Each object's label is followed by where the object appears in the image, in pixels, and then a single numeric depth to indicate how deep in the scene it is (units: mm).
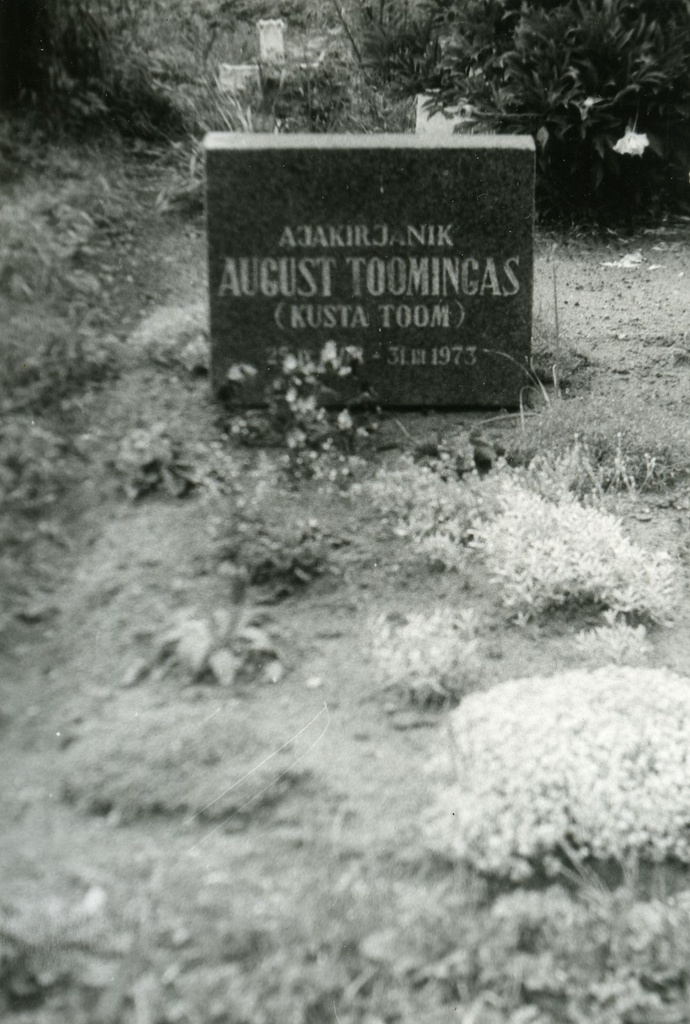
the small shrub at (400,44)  6629
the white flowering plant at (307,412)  4414
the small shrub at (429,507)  3910
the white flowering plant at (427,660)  3160
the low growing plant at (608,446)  4445
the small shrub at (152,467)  3926
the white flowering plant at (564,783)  2588
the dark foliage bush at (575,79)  6461
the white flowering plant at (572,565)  3654
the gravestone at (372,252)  4520
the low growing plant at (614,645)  3404
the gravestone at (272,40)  6121
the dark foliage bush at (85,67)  4648
